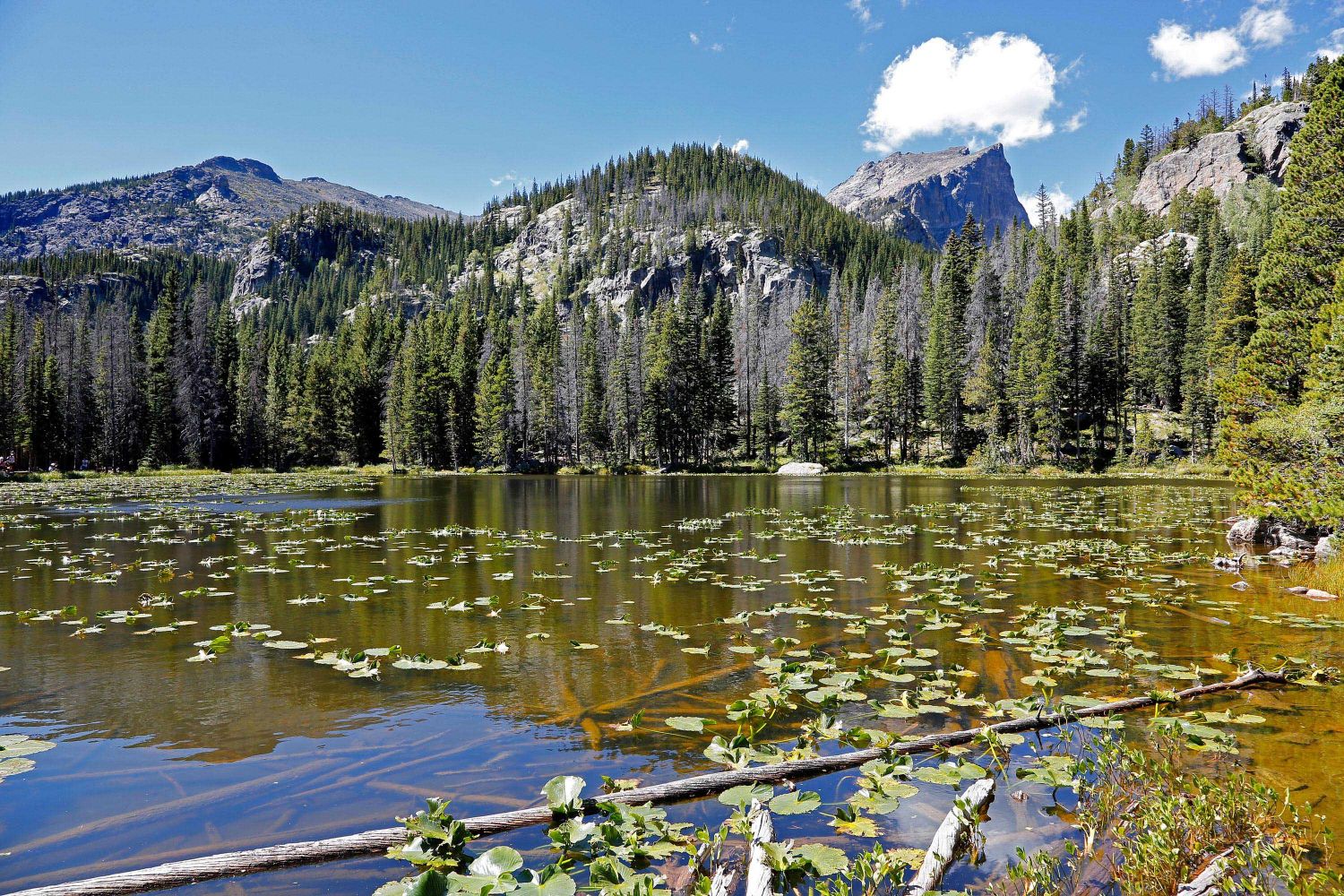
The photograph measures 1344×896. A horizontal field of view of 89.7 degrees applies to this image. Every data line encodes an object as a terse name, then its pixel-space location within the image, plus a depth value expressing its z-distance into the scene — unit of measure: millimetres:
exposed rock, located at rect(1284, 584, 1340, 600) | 12086
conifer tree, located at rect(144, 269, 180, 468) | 73125
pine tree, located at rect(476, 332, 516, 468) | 77625
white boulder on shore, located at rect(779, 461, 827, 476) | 67250
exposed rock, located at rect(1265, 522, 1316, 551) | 16875
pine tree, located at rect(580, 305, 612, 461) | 78500
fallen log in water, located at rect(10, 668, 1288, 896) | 3666
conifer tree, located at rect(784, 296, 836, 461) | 74688
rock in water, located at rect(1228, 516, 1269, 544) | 18484
